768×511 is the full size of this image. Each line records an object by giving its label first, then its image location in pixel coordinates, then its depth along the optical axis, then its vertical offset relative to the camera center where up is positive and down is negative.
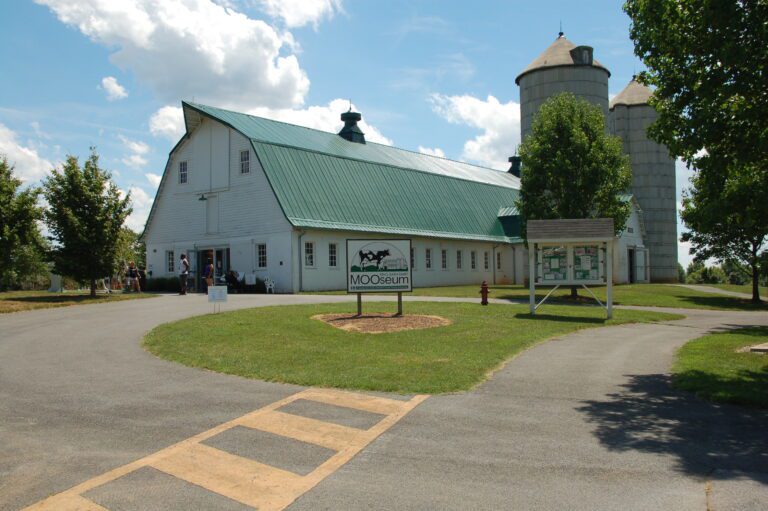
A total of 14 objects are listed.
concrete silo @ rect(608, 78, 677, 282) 49.62 +5.42
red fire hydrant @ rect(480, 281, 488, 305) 23.79 -1.09
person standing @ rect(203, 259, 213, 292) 28.30 -0.26
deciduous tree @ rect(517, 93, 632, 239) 29.44 +4.71
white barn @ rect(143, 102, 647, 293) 32.16 +3.41
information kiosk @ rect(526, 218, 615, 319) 19.64 +0.43
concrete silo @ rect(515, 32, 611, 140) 45.94 +13.98
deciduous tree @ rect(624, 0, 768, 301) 8.78 +2.60
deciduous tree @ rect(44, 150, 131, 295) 25.45 +2.05
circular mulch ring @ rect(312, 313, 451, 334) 15.12 -1.44
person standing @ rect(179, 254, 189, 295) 28.78 -0.28
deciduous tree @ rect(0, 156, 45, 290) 24.78 +2.23
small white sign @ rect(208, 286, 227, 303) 17.36 -0.70
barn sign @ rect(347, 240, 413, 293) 17.92 +0.03
